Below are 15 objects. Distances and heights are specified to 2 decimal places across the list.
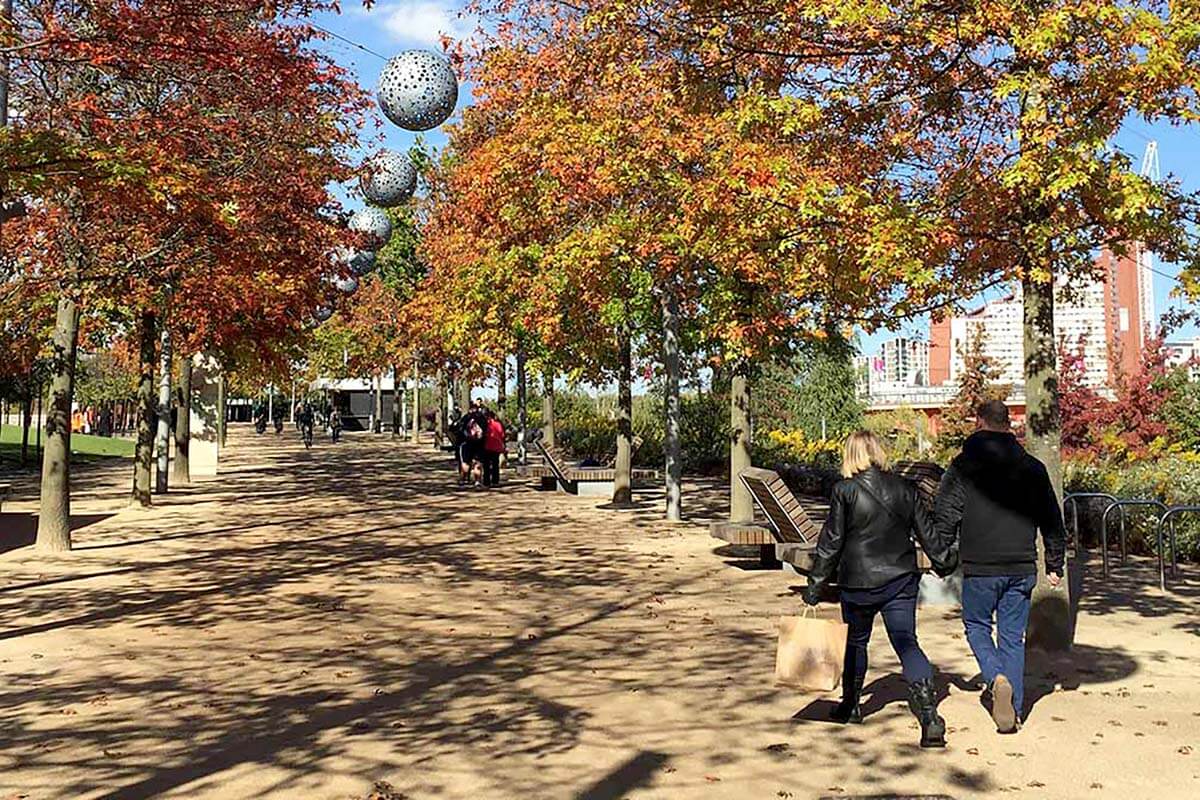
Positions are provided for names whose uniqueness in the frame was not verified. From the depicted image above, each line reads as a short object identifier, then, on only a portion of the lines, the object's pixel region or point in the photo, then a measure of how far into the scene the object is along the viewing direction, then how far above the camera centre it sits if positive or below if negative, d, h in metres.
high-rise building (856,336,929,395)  119.38 +8.49
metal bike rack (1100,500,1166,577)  12.72 -1.27
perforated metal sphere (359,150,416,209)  16.77 +3.63
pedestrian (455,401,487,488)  26.00 -0.27
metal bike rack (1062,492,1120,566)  13.62 -0.97
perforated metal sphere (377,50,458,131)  13.03 +3.85
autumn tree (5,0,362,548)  10.92 +3.33
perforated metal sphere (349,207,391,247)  20.16 +3.61
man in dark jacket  6.38 -0.63
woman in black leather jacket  6.16 -0.71
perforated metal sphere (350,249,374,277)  22.19 +3.25
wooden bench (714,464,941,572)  10.98 -0.87
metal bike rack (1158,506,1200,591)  11.71 -1.29
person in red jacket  26.12 -0.43
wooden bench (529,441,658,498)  22.91 -1.00
